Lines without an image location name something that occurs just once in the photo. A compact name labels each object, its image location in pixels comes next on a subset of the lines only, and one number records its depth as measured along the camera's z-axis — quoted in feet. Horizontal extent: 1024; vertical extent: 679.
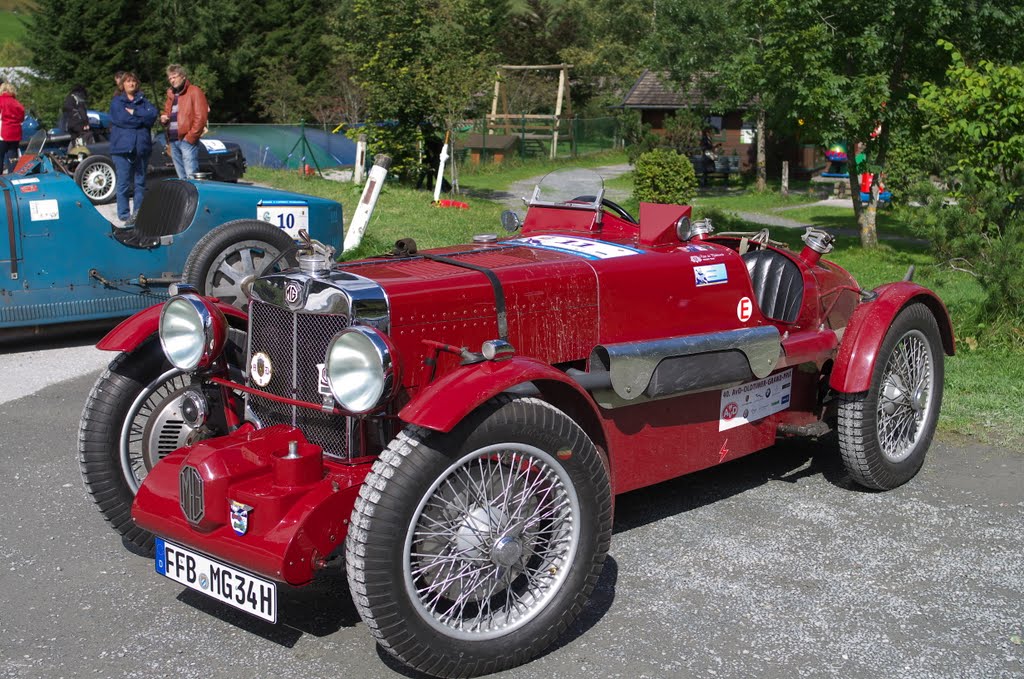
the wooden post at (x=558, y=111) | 112.47
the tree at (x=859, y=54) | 44.45
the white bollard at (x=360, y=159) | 60.23
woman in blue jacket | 37.65
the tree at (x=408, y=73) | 59.72
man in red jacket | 40.22
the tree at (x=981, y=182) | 26.32
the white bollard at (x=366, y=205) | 38.96
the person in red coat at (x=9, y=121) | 50.90
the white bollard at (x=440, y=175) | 58.23
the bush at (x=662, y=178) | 62.23
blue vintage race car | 27.22
